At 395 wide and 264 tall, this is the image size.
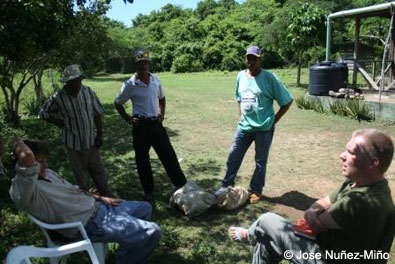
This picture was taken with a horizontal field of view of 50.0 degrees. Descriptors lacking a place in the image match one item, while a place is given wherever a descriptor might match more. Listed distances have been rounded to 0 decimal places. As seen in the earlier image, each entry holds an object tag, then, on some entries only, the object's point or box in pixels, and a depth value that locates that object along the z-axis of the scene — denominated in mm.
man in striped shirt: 4551
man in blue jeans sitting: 2717
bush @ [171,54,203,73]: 42250
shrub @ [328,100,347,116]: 11211
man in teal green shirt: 4832
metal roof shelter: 12898
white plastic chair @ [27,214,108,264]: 2820
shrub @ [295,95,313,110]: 12719
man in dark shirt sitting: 2334
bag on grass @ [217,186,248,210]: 4824
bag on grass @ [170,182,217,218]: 4664
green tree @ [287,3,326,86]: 18453
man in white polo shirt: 5008
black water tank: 12887
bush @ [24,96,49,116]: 13992
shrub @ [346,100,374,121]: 10664
